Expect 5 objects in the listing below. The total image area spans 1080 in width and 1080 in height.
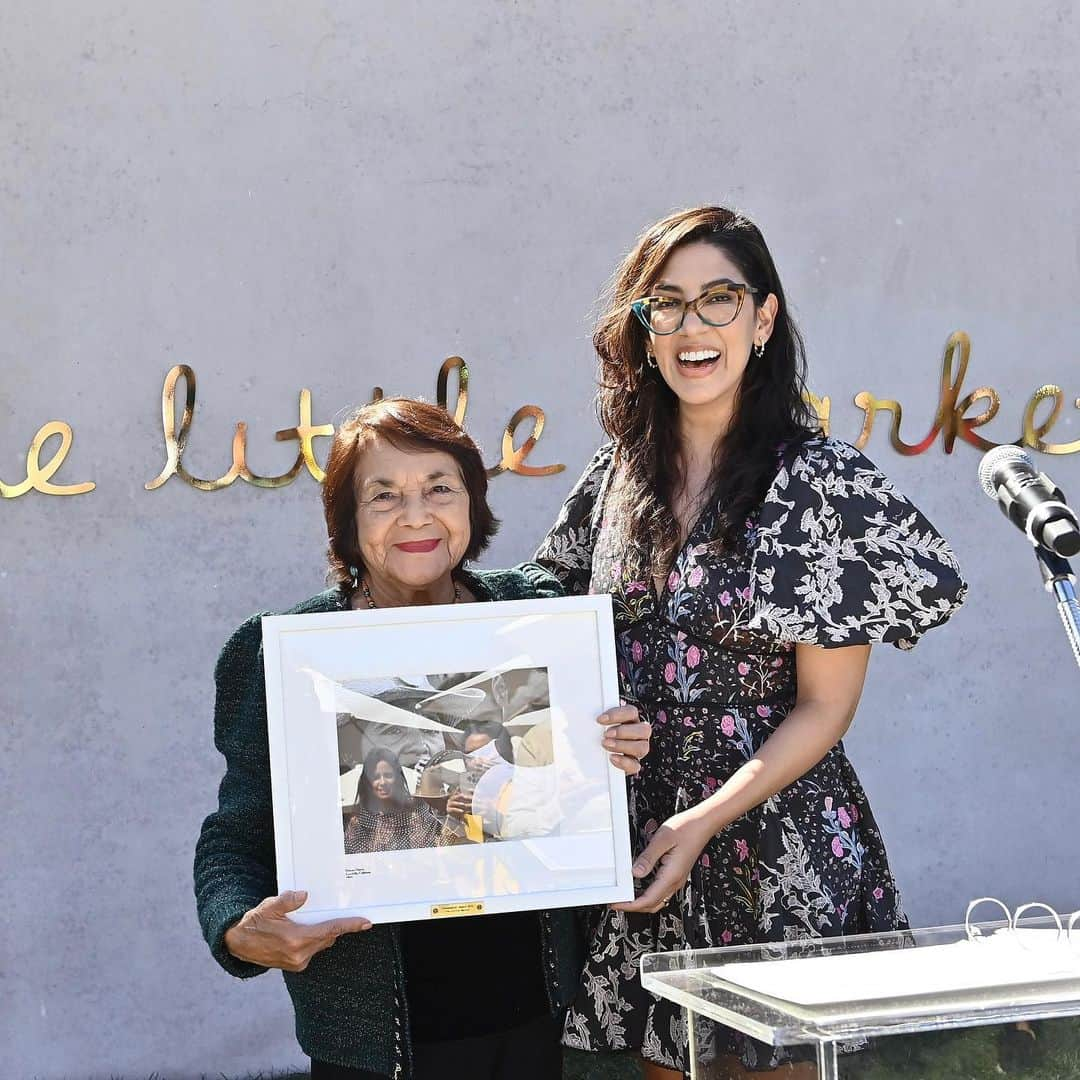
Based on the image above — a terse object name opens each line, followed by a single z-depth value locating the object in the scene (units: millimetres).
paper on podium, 1510
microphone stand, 1521
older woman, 2137
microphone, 1438
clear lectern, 1404
